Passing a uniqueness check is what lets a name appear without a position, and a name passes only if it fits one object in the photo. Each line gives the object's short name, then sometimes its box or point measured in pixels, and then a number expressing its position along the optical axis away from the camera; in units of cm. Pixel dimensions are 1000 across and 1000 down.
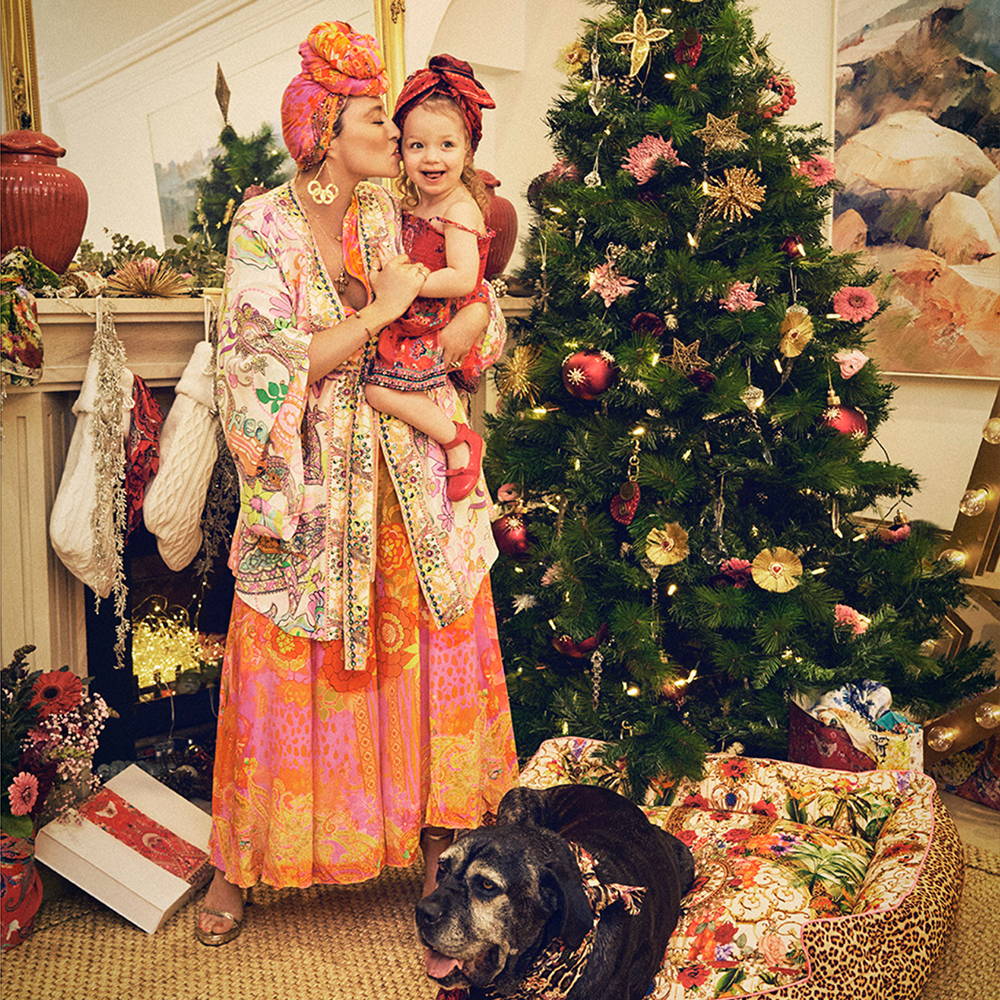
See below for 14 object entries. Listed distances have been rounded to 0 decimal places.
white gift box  231
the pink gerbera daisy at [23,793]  217
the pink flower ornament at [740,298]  241
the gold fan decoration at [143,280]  249
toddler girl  202
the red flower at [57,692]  232
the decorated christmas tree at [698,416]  243
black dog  151
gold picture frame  253
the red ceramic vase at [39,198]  229
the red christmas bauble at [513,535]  272
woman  194
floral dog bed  178
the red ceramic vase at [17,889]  217
